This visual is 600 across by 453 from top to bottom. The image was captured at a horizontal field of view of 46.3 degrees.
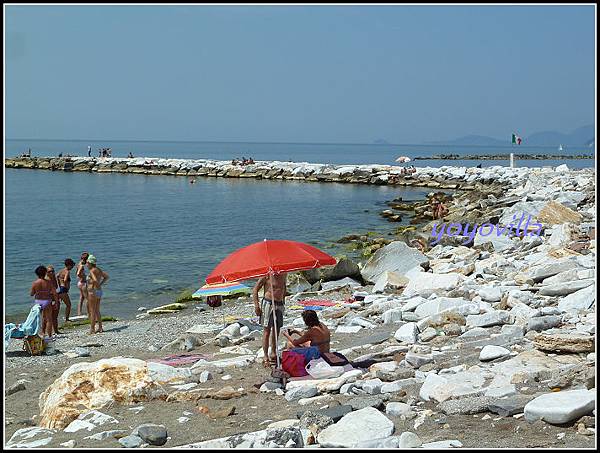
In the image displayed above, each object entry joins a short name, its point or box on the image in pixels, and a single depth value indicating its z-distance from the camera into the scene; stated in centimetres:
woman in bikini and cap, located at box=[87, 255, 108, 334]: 1310
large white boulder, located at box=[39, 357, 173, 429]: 720
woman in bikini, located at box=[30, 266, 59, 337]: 1199
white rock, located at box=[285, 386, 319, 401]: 705
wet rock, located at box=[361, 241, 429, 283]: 1517
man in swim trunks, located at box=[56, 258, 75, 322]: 1465
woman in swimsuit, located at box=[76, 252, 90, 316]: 1455
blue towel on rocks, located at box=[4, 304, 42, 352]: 1111
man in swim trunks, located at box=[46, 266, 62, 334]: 1267
